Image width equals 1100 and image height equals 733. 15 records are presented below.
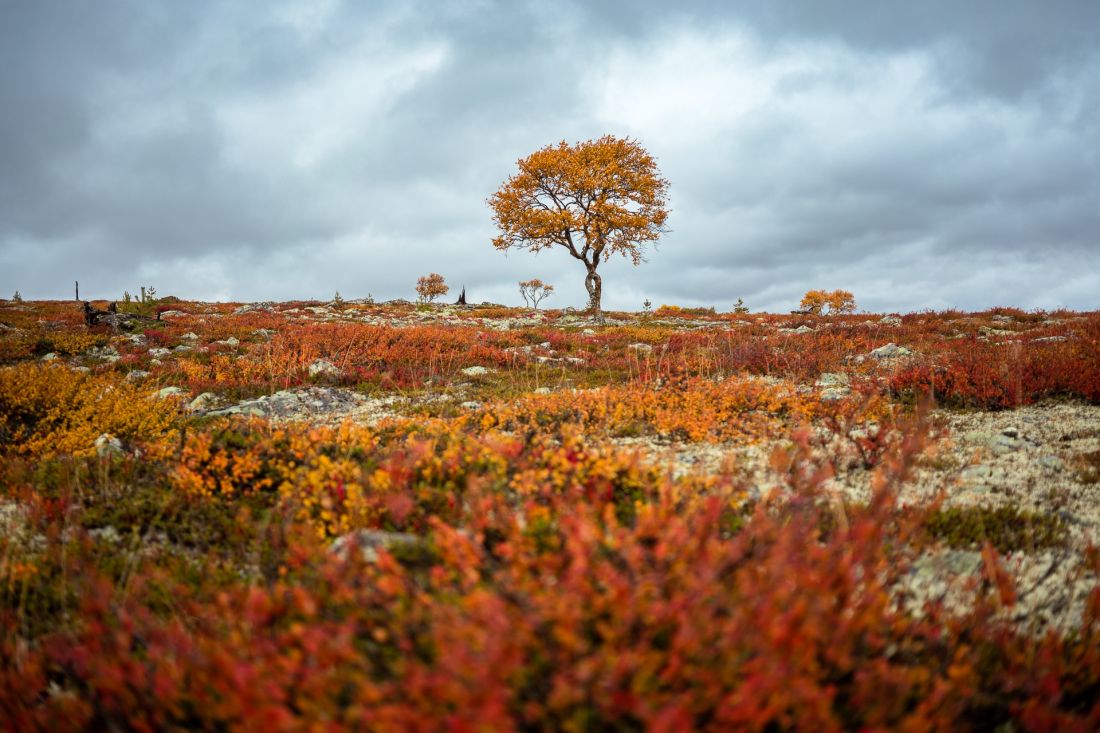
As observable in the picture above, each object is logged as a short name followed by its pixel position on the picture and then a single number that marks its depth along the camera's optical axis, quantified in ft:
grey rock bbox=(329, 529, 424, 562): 11.10
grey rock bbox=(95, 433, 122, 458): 20.46
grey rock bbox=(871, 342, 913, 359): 42.56
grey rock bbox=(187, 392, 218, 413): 30.35
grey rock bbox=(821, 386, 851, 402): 29.55
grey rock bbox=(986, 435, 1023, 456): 20.75
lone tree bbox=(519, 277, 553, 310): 258.16
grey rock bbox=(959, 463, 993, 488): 17.65
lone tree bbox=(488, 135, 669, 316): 105.50
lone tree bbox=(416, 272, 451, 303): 253.85
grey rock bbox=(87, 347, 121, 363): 45.35
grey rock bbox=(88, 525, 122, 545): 14.66
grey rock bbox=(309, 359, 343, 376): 38.60
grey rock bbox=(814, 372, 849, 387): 34.35
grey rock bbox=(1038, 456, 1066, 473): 18.56
